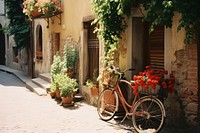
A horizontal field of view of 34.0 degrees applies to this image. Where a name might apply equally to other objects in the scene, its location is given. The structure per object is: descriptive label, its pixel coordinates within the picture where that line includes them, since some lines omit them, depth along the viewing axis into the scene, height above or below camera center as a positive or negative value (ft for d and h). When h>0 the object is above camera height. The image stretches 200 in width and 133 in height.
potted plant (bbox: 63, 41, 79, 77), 36.76 -0.69
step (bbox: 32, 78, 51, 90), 41.09 -4.35
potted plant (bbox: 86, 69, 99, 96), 30.07 -3.24
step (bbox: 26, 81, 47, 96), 39.50 -4.94
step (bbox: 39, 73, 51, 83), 45.16 -3.66
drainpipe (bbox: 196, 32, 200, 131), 18.93 -0.37
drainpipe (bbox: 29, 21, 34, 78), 58.03 +1.79
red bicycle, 20.29 -3.89
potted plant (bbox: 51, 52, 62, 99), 37.21 -1.89
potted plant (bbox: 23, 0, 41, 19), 46.44 +6.13
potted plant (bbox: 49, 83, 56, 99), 35.57 -4.39
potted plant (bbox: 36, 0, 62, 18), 42.22 +5.68
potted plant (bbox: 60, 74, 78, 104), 32.04 -3.92
